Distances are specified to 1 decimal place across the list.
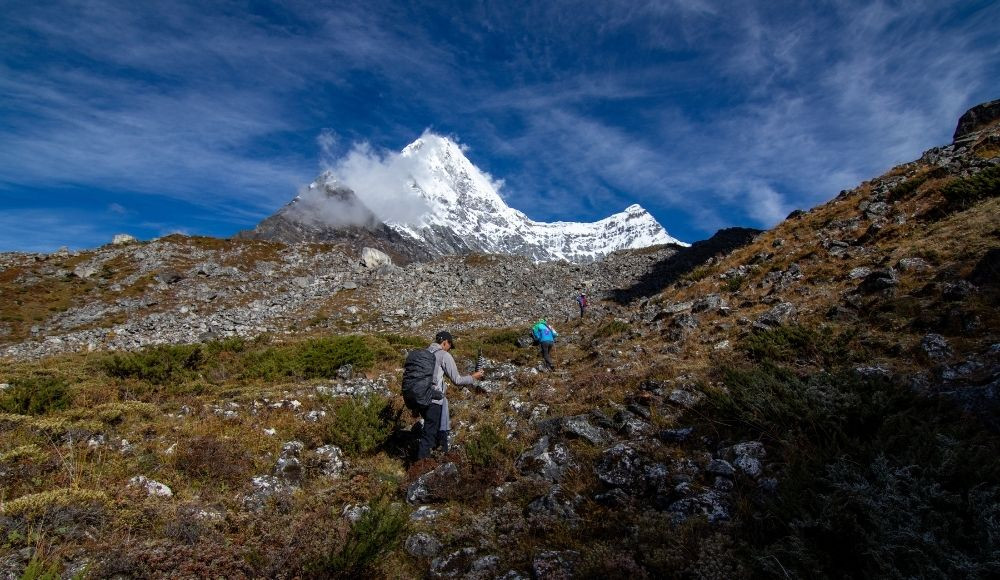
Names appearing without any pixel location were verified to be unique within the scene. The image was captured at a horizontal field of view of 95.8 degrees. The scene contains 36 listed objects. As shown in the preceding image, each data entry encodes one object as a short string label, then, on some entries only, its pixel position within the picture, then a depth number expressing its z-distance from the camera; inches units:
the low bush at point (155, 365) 542.0
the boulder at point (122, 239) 2075.1
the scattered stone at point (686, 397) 312.8
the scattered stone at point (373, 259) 2124.8
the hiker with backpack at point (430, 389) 328.8
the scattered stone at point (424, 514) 243.9
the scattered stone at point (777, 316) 446.1
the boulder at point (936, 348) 288.4
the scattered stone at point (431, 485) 265.9
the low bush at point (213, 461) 282.5
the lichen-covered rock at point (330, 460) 309.5
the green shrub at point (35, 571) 141.3
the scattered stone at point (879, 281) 421.1
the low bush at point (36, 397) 381.1
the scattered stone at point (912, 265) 434.0
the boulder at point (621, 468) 231.8
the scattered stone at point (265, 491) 252.1
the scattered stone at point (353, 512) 233.1
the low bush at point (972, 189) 542.6
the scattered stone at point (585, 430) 297.6
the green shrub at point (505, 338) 875.1
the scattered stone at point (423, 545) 205.6
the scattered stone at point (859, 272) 491.2
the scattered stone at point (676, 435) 272.5
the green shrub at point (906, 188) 670.5
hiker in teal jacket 642.8
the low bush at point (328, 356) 603.2
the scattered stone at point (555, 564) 167.9
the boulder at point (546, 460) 266.1
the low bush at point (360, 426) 338.3
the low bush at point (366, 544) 176.7
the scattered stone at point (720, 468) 216.5
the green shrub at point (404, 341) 879.1
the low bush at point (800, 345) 343.3
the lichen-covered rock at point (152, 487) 254.1
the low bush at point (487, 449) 292.5
